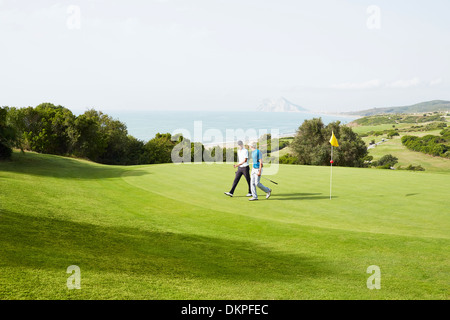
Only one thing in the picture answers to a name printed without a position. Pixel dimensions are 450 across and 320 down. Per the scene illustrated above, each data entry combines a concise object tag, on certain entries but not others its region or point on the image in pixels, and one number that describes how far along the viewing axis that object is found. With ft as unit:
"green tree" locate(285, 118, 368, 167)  196.95
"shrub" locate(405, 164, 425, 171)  239.19
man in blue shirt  51.42
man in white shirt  52.70
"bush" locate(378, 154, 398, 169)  269.23
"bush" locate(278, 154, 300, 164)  221.37
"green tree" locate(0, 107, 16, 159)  78.59
